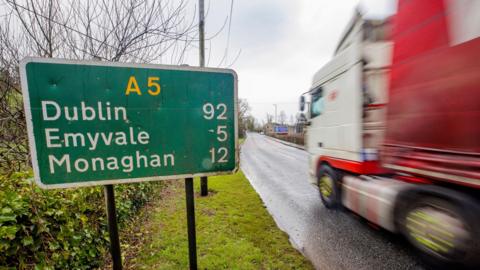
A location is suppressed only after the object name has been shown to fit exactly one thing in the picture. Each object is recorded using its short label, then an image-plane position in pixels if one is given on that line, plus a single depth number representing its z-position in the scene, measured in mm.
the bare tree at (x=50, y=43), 3021
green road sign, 1255
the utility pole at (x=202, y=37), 4266
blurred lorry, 1580
